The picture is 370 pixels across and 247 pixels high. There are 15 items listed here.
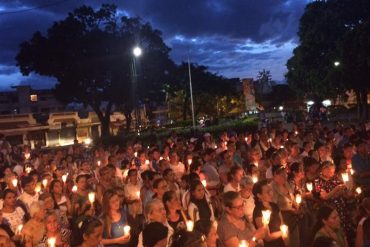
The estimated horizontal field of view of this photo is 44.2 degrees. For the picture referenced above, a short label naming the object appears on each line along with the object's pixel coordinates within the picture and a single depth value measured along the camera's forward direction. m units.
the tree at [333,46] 31.16
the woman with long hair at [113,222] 5.79
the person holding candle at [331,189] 6.71
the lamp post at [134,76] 19.97
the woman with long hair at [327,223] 4.74
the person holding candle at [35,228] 5.77
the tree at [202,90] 50.09
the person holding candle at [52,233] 5.79
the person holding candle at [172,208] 5.88
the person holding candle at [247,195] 6.36
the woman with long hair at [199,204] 6.48
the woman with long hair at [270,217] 5.61
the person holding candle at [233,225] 5.12
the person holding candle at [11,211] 6.70
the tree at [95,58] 33.53
